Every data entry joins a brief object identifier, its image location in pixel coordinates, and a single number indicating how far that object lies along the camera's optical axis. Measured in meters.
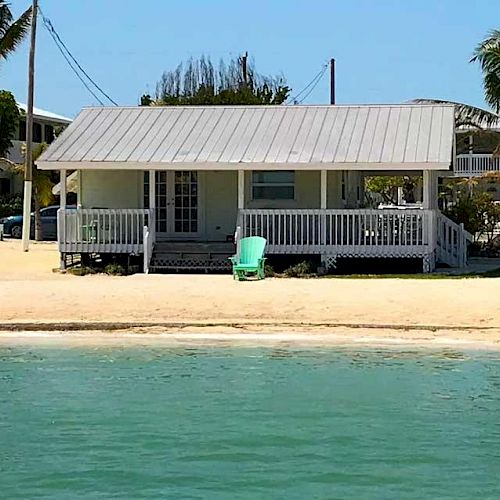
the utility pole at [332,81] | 57.91
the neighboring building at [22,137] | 53.72
